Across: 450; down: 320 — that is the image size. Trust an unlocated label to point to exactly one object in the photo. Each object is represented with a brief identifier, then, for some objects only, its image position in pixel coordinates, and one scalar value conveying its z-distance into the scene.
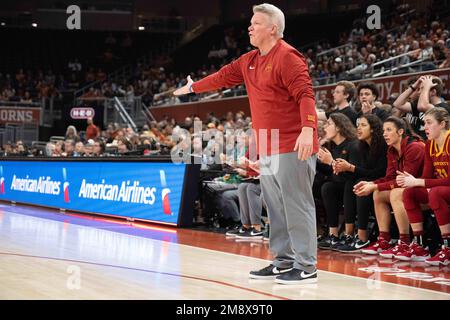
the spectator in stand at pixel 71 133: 17.59
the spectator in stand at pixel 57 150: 14.86
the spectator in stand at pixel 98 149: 13.78
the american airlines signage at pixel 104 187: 9.80
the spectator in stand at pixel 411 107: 7.86
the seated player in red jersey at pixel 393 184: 6.75
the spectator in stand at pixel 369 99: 7.80
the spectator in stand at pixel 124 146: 13.15
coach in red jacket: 4.83
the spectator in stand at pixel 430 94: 7.29
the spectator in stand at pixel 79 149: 14.19
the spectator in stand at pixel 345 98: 7.89
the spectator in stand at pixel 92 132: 18.53
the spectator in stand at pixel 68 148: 14.67
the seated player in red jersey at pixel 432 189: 6.18
